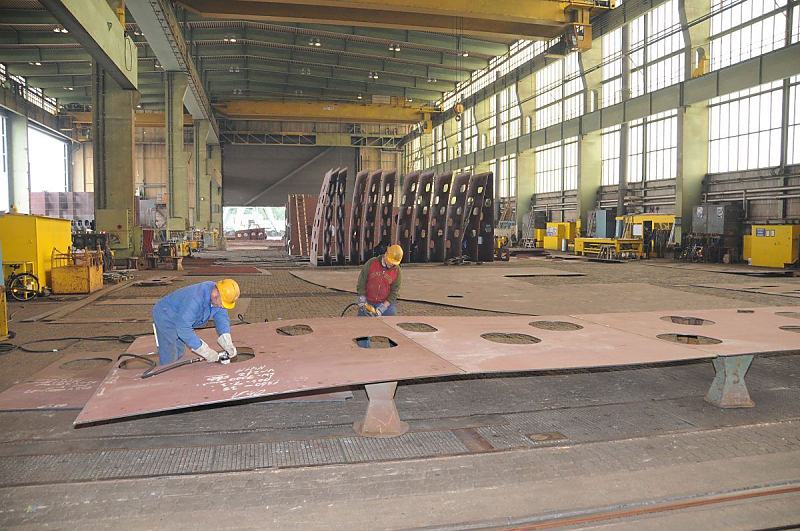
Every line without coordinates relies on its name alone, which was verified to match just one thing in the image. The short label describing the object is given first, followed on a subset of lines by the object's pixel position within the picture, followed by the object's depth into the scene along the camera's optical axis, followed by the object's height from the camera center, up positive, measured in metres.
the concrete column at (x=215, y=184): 38.22 +3.14
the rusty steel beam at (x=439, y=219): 17.20 +0.36
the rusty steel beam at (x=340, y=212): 16.06 +0.54
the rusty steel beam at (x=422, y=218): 17.28 +0.38
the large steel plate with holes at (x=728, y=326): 4.23 -0.83
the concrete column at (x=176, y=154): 21.50 +2.98
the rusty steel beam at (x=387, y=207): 16.44 +0.68
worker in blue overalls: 4.09 -0.62
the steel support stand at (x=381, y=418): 3.81 -1.23
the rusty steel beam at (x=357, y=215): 16.55 +0.46
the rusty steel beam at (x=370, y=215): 16.34 +0.45
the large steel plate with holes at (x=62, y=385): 4.33 -1.27
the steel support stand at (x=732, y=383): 4.38 -1.15
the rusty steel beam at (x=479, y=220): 17.52 +0.34
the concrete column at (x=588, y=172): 25.73 +2.60
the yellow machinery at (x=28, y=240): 9.80 -0.17
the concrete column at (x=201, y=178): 30.39 +2.88
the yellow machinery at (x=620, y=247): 21.38 -0.62
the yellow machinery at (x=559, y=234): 26.88 -0.15
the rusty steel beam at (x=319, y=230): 16.42 +0.02
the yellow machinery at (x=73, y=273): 10.60 -0.78
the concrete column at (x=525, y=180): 31.11 +2.73
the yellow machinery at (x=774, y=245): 16.88 -0.43
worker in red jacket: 6.31 -0.61
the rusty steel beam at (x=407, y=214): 17.23 +0.50
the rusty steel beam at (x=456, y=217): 17.55 +0.42
